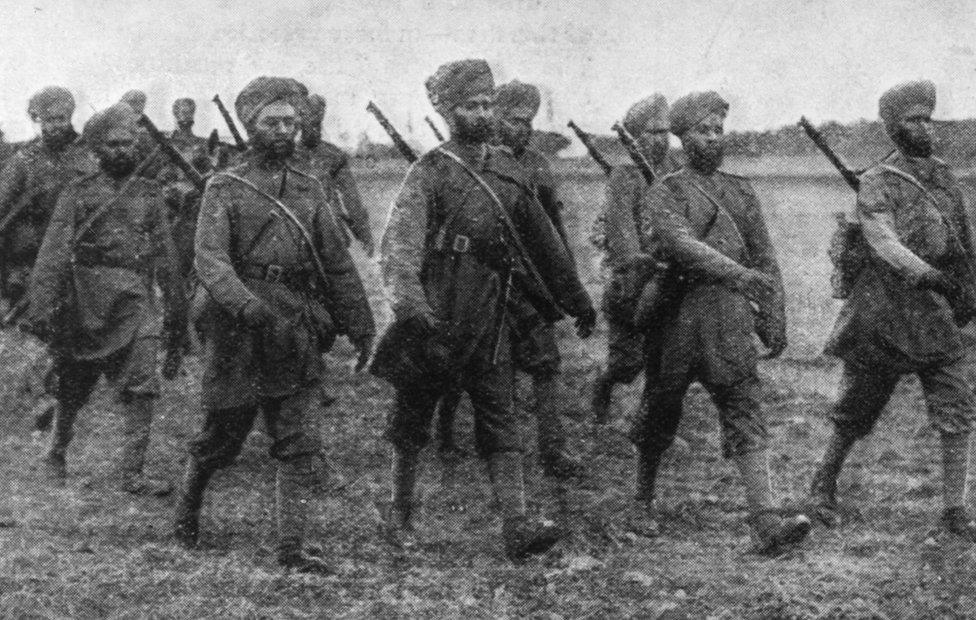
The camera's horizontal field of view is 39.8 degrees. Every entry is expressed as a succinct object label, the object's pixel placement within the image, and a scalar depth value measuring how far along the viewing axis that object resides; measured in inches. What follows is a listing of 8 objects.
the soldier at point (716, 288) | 240.7
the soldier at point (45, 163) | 344.2
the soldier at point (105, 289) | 305.0
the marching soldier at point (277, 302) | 231.0
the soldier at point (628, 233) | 315.3
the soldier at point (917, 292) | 253.4
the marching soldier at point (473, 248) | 231.1
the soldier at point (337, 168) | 388.2
